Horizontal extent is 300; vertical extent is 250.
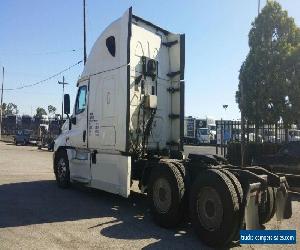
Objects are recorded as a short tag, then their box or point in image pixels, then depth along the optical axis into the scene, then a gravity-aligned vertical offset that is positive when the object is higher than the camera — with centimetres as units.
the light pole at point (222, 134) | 1170 -6
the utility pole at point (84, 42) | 1831 +640
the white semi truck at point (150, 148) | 421 -38
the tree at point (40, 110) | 8184 +696
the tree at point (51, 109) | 8986 +796
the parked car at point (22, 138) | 2842 -72
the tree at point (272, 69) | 1238 +314
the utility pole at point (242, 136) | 839 -10
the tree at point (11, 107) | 9825 +972
